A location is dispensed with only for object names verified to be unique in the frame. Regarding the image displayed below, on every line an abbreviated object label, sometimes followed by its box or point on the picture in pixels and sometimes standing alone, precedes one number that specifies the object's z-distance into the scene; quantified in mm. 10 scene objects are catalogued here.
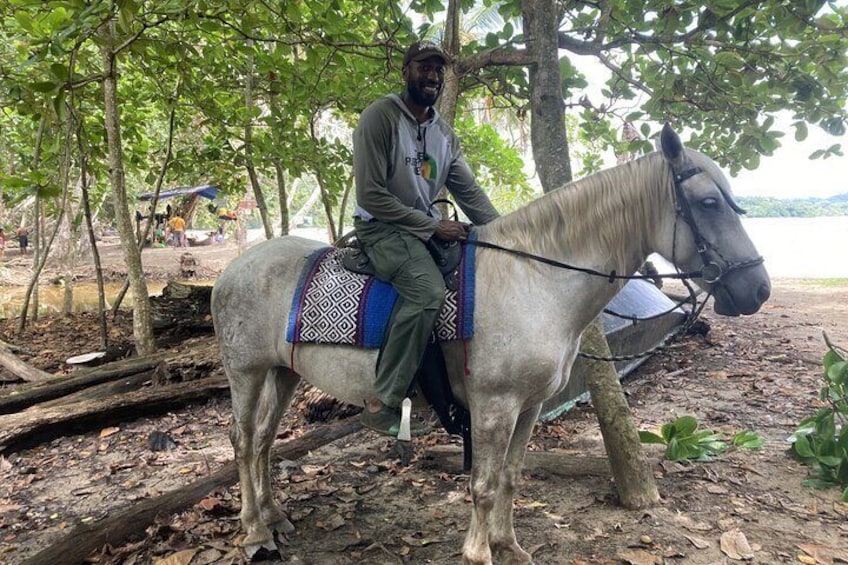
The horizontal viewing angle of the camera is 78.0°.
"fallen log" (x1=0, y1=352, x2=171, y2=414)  5648
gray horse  2562
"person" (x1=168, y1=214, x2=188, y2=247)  28297
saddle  2826
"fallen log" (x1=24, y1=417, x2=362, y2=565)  3021
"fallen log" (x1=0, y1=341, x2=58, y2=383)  6588
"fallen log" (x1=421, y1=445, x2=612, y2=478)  4008
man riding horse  2699
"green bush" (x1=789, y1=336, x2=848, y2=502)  3568
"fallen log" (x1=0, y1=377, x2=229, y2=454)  4855
